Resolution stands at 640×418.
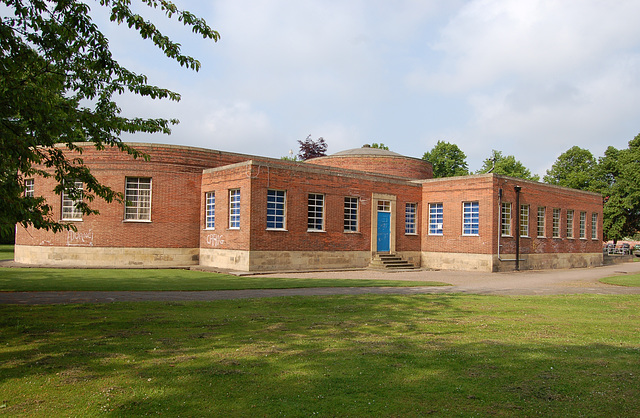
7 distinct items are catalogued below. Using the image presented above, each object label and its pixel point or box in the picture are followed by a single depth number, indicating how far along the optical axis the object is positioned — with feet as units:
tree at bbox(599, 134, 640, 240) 153.79
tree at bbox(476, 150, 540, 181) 203.62
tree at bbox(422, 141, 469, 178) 204.85
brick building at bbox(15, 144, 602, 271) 76.13
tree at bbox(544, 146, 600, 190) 172.14
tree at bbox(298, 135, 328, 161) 189.06
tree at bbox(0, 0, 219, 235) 24.03
